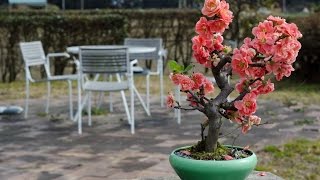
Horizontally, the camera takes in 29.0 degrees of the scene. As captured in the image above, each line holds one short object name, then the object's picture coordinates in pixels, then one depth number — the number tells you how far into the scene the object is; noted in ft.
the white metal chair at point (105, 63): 19.13
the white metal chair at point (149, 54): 23.61
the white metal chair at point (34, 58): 22.46
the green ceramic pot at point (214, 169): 8.50
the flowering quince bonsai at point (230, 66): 8.40
